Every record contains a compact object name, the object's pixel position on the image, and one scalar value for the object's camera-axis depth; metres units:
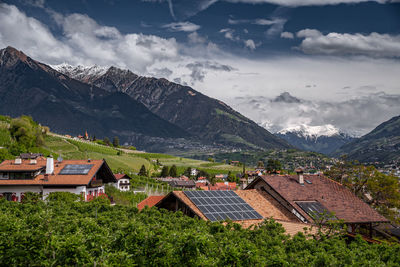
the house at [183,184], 123.00
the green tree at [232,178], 155.75
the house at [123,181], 80.61
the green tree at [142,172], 125.32
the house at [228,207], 32.62
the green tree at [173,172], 154.25
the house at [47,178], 49.97
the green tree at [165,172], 149.50
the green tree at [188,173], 174.60
